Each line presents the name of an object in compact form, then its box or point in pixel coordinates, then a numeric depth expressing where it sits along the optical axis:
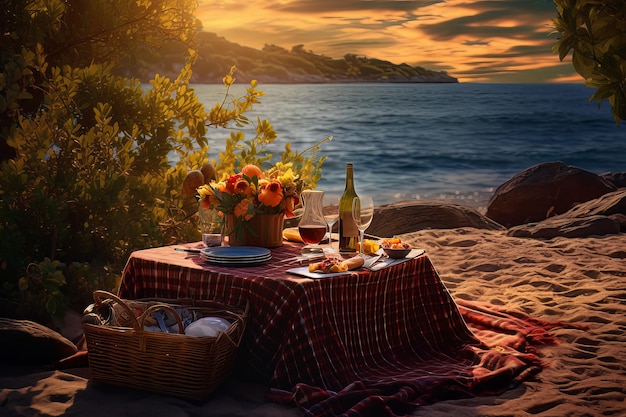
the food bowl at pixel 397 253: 4.22
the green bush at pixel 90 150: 5.36
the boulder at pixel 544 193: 12.57
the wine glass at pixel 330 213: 4.31
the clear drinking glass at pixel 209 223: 4.40
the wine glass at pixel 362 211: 4.17
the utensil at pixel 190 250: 4.42
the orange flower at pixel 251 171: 4.39
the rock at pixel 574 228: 8.73
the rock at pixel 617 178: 13.41
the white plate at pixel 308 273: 3.77
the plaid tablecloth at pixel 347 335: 3.73
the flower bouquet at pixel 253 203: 4.29
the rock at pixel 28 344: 4.37
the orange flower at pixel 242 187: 4.26
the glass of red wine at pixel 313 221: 4.27
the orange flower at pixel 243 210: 4.25
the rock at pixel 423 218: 10.38
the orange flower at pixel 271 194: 4.28
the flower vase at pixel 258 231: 4.37
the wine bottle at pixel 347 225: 4.37
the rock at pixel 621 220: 9.12
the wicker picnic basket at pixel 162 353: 3.70
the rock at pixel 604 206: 9.53
